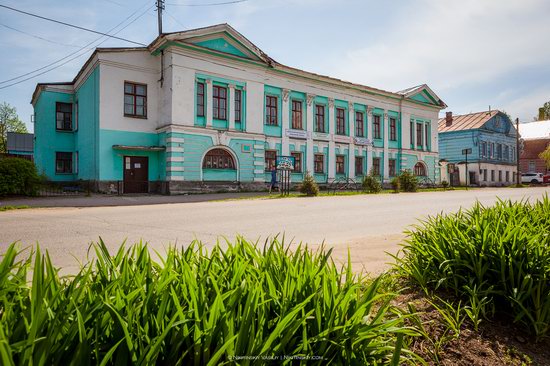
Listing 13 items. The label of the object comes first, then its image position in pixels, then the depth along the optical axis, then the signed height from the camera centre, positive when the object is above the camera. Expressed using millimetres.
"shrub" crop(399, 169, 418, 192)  24938 +195
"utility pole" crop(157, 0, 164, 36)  27688 +14046
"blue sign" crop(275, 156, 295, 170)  19969 +1277
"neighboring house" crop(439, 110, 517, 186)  46531 +5357
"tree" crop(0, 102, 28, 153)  49738 +9224
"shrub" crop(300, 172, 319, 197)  19375 -125
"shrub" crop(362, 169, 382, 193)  22891 +48
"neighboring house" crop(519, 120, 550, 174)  56981 +6131
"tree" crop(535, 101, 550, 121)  66812 +14029
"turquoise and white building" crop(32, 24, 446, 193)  21234 +4689
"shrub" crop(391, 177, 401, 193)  24547 +51
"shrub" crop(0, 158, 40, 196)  15596 +358
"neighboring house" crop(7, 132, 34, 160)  37906 +4509
